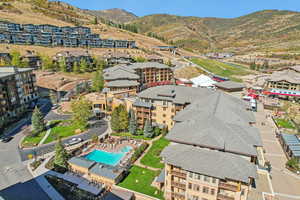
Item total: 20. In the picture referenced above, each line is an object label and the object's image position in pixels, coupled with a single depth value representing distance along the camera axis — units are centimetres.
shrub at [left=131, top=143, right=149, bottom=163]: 3819
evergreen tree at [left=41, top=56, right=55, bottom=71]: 9550
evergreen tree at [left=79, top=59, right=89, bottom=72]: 9631
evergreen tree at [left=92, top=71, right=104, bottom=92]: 7306
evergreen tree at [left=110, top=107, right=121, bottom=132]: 4797
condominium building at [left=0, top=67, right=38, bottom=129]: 5209
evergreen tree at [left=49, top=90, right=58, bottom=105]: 7038
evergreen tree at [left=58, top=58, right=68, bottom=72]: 9531
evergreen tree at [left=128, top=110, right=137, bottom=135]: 4762
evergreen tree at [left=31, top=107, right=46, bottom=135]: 4725
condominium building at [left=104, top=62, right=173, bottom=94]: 6352
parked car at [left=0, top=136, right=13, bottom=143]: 4537
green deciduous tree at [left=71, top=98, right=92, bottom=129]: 4988
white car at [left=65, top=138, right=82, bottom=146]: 4391
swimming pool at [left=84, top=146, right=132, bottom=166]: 3958
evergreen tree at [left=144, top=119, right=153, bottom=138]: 4653
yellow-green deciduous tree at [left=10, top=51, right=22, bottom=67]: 8400
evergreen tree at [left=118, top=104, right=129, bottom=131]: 4788
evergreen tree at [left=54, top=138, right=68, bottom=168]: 3519
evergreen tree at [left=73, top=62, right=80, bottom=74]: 9512
